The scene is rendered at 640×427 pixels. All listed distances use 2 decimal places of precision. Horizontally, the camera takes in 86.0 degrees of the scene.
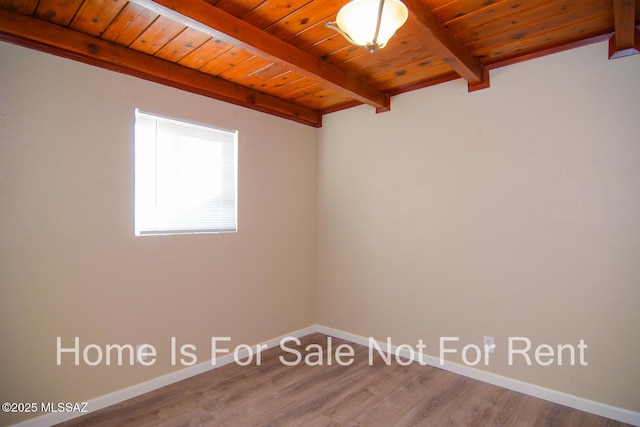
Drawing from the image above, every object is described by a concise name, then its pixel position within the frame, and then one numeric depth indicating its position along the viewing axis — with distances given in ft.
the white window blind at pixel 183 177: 8.98
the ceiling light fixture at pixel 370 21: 5.37
